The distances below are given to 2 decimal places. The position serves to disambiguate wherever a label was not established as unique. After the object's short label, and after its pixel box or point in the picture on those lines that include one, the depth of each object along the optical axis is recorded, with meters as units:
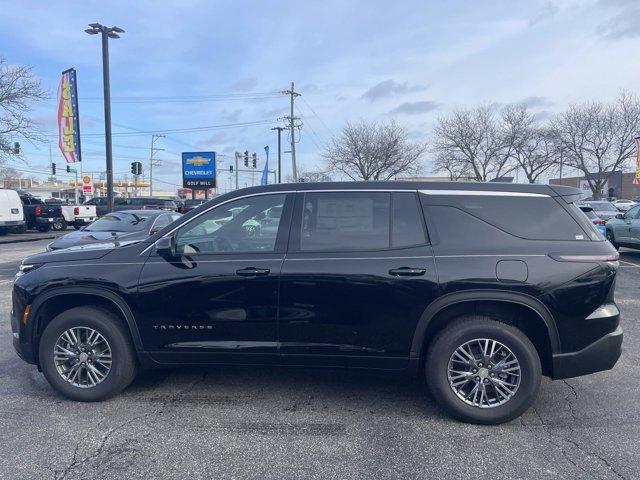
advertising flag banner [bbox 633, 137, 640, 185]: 31.72
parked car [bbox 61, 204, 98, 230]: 23.24
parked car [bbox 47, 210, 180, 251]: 10.59
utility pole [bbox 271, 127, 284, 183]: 53.32
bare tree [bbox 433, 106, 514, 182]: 39.11
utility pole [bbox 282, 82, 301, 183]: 46.14
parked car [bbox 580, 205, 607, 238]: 15.94
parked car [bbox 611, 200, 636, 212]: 37.25
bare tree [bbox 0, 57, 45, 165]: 23.38
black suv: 3.83
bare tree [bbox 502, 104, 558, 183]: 37.97
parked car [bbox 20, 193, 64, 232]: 24.73
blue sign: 28.41
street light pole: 20.11
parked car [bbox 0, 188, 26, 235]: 21.67
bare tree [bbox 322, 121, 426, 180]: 40.50
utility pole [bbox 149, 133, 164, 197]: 83.91
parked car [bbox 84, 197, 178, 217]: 28.17
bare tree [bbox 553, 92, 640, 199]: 35.47
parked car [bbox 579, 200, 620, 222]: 22.28
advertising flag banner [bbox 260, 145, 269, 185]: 43.34
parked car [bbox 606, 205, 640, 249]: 13.30
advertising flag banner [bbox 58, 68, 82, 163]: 22.75
